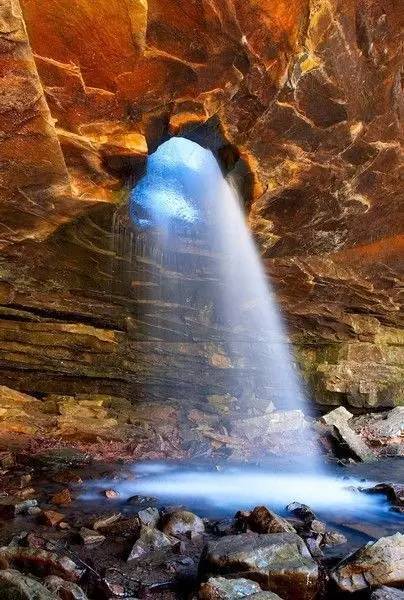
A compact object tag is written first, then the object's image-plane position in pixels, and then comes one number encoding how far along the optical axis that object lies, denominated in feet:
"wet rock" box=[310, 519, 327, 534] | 18.62
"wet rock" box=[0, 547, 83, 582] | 13.79
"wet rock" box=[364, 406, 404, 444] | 43.71
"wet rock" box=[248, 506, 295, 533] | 17.16
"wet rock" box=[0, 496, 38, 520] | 19.92
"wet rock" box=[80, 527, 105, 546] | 16.84
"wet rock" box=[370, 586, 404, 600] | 11.84
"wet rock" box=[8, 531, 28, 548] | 15.94
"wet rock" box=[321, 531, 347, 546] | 17.70
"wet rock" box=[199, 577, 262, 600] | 11.64
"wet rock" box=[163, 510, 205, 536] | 18.33
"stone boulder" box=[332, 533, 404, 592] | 12.89
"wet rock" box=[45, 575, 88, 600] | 12.10
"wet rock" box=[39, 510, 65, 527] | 18.83
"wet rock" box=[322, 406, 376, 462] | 38.54
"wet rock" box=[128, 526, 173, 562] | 15.81
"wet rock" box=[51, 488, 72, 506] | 22.44
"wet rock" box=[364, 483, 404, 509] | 24.37
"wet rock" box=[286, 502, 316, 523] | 21.08
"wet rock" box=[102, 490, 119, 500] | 24.49
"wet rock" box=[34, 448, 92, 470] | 32.72
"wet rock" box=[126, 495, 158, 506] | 23.66
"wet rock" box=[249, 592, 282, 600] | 11.09
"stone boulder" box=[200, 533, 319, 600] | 12.69
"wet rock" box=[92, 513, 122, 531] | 18.48
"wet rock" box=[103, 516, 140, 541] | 17.65
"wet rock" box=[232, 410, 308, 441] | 45.73
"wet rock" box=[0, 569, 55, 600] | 10.73
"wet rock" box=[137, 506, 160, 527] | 18.95
